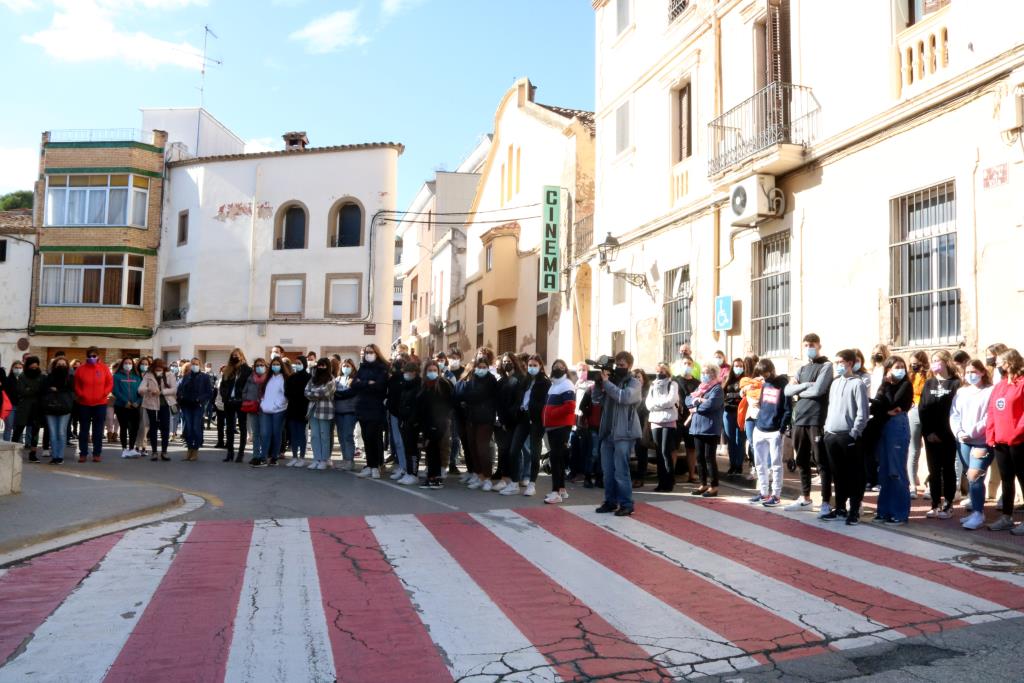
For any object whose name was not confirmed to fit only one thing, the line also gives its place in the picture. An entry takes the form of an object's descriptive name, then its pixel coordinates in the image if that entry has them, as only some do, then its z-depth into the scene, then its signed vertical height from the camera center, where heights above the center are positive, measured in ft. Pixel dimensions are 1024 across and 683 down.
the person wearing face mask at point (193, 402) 48.67 -1.02
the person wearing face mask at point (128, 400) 49.39 -0.99
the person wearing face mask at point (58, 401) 45.50 -1.01
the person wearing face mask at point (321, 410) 46.11 -1.26
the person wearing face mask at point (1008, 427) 26.78 -0.88
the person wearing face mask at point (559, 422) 34.83 -1.29
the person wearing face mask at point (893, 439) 29.30 -1.44
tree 173.47 +36.16
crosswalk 15.51 -4.69
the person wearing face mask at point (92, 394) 47.26 -0.65
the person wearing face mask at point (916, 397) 32.68 -0.01
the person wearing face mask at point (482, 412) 39.14 -1.02
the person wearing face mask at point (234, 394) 48.60 -0.55
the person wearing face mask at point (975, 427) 28.07 -0.98
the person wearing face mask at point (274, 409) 47.37 -1.27
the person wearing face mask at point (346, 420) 45.65 -1.79
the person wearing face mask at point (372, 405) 43.24 -0.88
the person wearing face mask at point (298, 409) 47.73 -1.27
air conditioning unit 46.91 +10.43
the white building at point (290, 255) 104.73 +15.90
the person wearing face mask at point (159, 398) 48.67 -0.82
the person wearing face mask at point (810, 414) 30.99 -0.72
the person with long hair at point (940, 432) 30.17 -1.23
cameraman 31.37 -1.51
